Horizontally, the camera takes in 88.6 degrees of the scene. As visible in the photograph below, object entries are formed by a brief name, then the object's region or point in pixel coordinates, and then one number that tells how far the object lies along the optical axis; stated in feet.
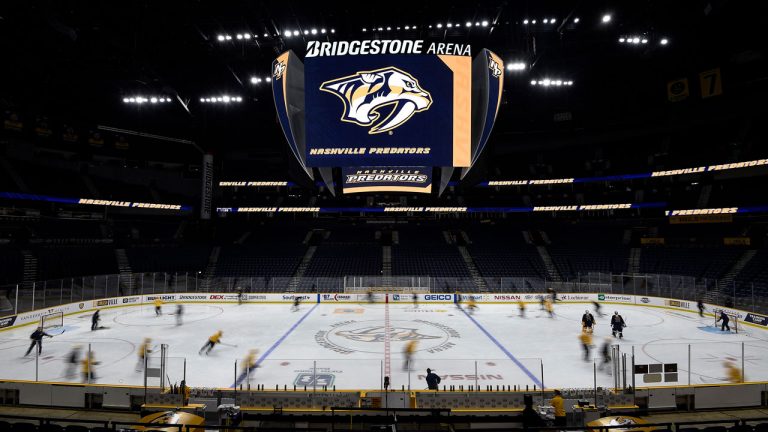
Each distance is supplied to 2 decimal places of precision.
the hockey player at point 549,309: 86.18
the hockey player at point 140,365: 48.14
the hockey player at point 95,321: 70.59
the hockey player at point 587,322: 65.82
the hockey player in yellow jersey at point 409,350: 44.33
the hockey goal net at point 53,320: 76.23
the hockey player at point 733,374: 40.66
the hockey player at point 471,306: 94.73
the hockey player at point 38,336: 52.37
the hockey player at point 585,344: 52.36
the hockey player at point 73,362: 45.93
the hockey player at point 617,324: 64.23
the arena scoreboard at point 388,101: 61.82
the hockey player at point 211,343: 55.62
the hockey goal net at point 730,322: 72.13
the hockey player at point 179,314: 80.77
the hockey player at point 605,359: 44.93
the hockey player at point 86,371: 37.08
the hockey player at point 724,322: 69.41
